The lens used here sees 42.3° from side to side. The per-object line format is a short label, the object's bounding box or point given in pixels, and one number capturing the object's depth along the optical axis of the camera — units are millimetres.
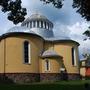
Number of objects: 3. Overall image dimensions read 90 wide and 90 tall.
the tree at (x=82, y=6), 7698
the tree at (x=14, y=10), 7947
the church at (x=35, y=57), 15690
